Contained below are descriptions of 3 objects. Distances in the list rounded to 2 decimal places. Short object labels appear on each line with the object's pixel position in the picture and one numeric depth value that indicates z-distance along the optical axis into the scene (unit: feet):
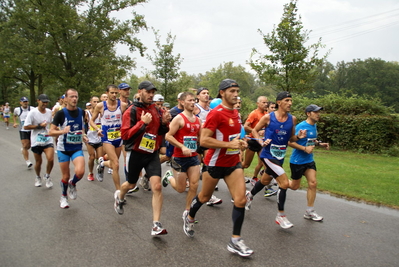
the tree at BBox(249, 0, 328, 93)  43.09
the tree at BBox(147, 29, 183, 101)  57.33
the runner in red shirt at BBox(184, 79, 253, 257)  13.17
